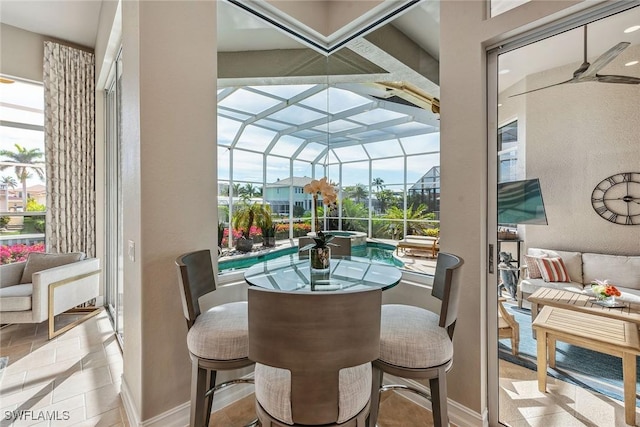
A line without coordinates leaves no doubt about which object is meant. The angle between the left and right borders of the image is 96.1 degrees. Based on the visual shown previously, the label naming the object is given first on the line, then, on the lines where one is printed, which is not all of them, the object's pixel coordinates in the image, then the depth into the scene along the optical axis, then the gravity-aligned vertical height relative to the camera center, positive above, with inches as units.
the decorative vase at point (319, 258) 74.3 -12.1
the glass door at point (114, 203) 114.0 +4.3
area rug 54.4 -31.9
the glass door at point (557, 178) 53.6 +6.7
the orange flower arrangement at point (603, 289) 55.4 -15.6
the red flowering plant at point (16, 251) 137.5 -18.7
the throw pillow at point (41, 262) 126.4 -22.0
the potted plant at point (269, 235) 99.2 -8.4
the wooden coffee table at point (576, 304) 53.7 -19.6
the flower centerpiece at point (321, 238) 74.3 -6.9
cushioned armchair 108.9 -30.5
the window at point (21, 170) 137.3 +20.9
